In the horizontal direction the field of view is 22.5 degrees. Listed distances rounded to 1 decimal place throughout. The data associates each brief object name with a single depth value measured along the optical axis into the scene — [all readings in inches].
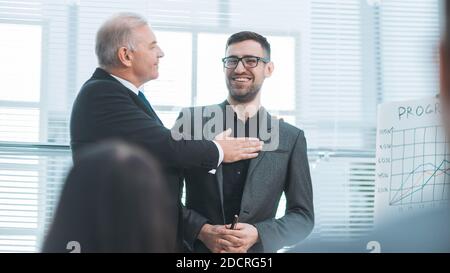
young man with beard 147.8
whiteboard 151.8
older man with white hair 147.1
